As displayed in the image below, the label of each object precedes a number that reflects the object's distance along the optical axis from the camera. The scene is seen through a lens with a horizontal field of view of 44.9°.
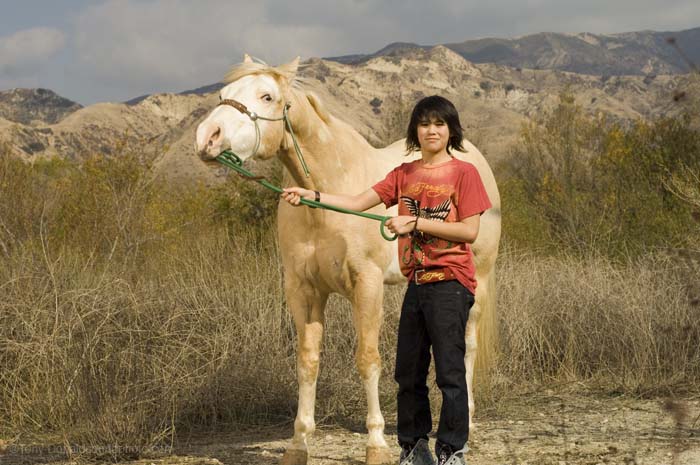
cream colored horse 5.12
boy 4.14
